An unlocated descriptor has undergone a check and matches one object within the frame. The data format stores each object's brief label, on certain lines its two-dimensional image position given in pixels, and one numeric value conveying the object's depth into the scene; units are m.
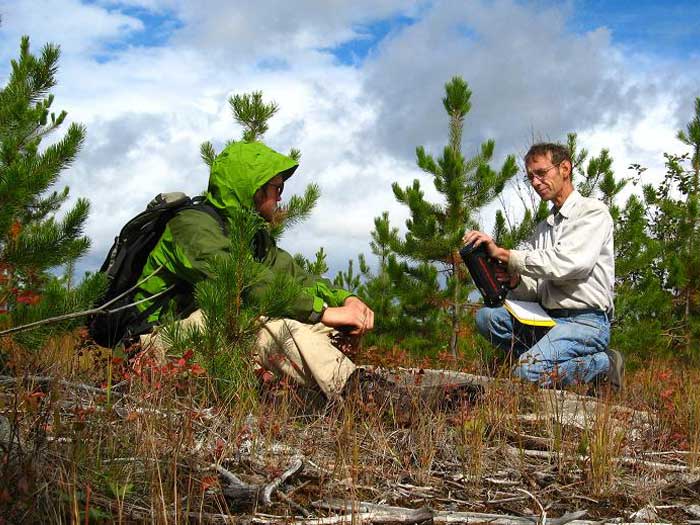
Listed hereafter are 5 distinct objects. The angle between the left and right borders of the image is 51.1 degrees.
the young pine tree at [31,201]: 3.20
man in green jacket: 3.67
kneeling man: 4.89
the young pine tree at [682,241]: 10.09
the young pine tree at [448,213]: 8.44
